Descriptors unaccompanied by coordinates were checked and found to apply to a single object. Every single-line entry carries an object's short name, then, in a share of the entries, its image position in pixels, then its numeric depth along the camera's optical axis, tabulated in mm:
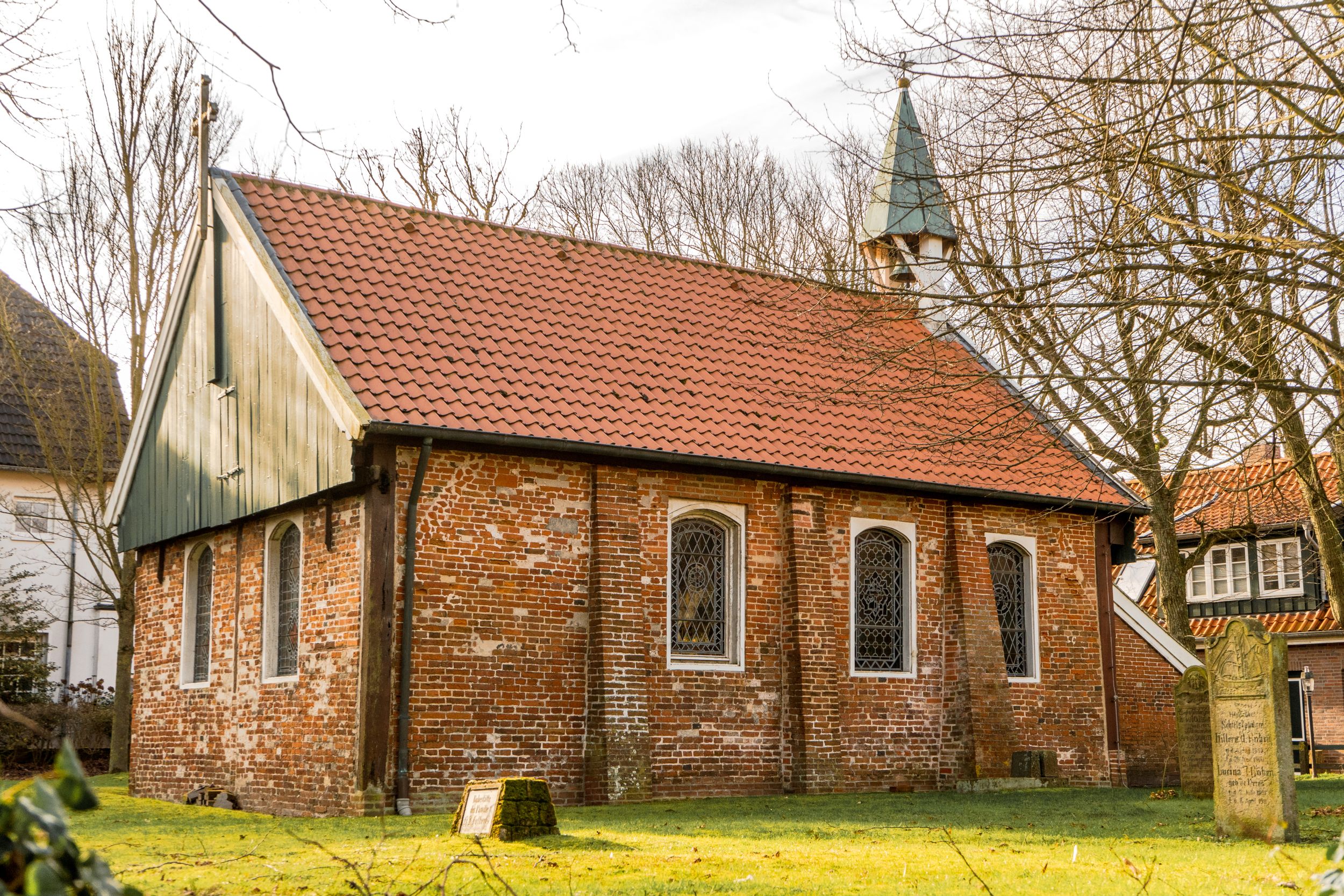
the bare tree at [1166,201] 8359
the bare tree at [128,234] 23906
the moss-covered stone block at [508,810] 9852
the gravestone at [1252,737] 10258
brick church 14391
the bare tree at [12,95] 7590
